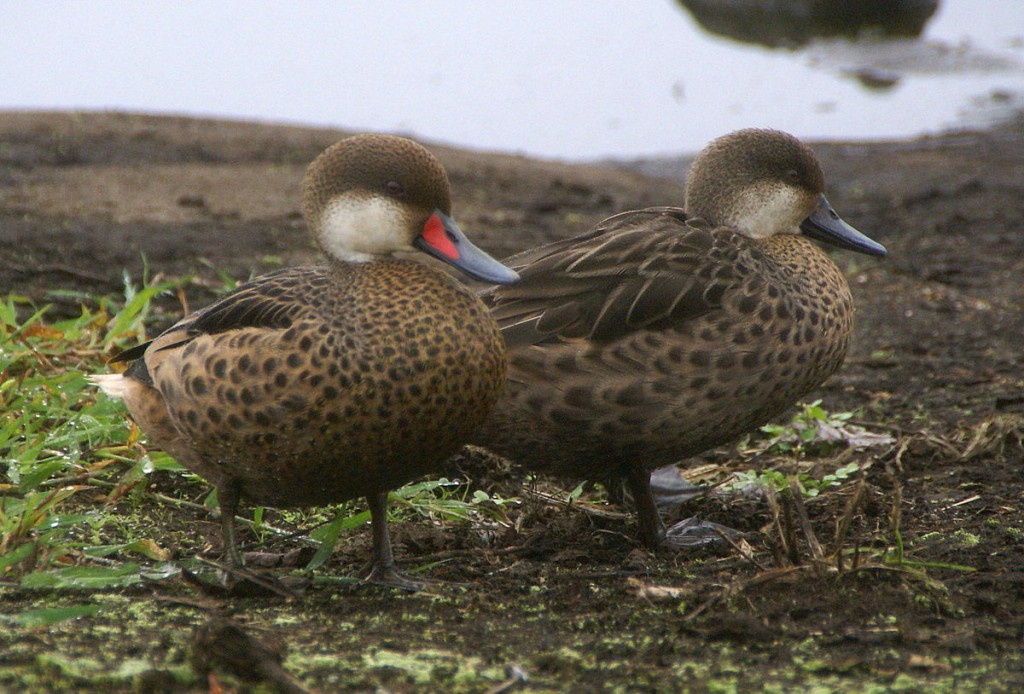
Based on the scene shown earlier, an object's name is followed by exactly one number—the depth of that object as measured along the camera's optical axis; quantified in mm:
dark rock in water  30031
